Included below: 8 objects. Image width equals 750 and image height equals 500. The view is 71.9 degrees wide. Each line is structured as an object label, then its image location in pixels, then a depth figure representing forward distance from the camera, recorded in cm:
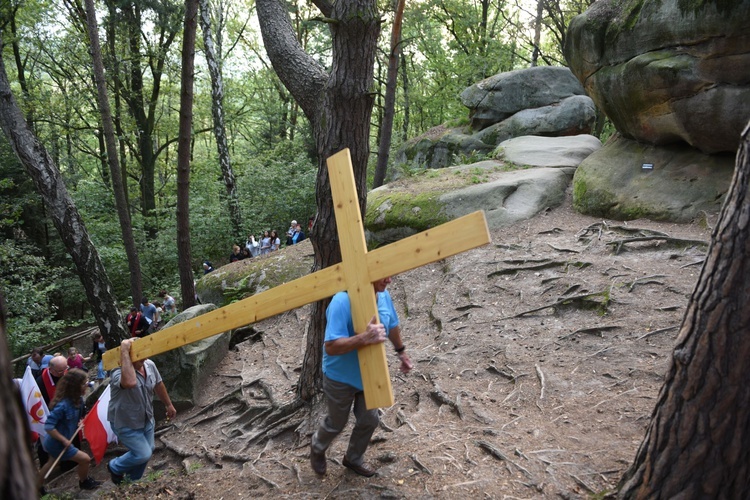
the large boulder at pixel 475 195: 1088
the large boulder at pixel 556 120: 1688
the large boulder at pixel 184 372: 759
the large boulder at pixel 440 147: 1877
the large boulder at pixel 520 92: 1819
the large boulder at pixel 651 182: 940
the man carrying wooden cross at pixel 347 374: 354
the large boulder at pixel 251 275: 1128
